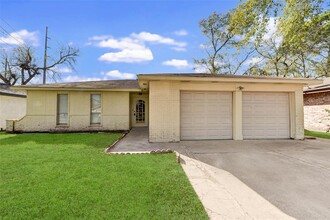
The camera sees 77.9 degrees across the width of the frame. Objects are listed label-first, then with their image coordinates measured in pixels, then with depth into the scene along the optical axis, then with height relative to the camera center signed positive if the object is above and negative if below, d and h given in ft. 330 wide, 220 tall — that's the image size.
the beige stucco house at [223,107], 28.78 +1.19
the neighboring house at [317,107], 42.27 +1.82
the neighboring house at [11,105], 45.09 +2.29
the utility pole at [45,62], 79.57 +21.73
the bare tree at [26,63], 89.92 +22.76
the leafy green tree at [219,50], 83.61 +27.78
